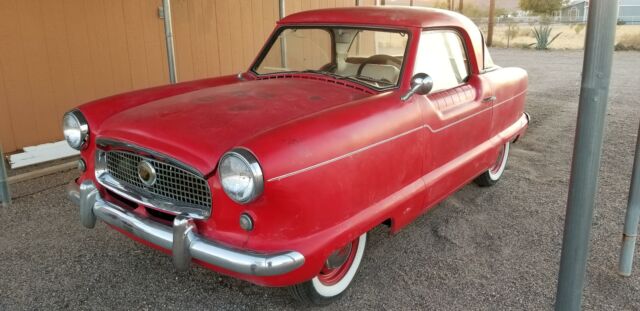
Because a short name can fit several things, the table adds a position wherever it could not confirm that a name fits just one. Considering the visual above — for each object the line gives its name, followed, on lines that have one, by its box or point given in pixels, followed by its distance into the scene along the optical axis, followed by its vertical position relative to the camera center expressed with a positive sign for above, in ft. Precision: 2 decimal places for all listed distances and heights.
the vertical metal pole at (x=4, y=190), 12.85 -3.78
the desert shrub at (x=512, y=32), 75.33 -1.44
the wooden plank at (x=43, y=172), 14.53 -3.89
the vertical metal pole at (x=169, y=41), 15.40 -0.27
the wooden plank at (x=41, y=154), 16.51 -3.81
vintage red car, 7.26 -1.82
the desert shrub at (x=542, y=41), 64.69 -2.34
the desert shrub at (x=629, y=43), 60.90 -2.77
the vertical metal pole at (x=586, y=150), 5.82 -1.51
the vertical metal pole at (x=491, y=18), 61.15 +0.59
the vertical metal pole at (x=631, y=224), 9.30 -3.65
